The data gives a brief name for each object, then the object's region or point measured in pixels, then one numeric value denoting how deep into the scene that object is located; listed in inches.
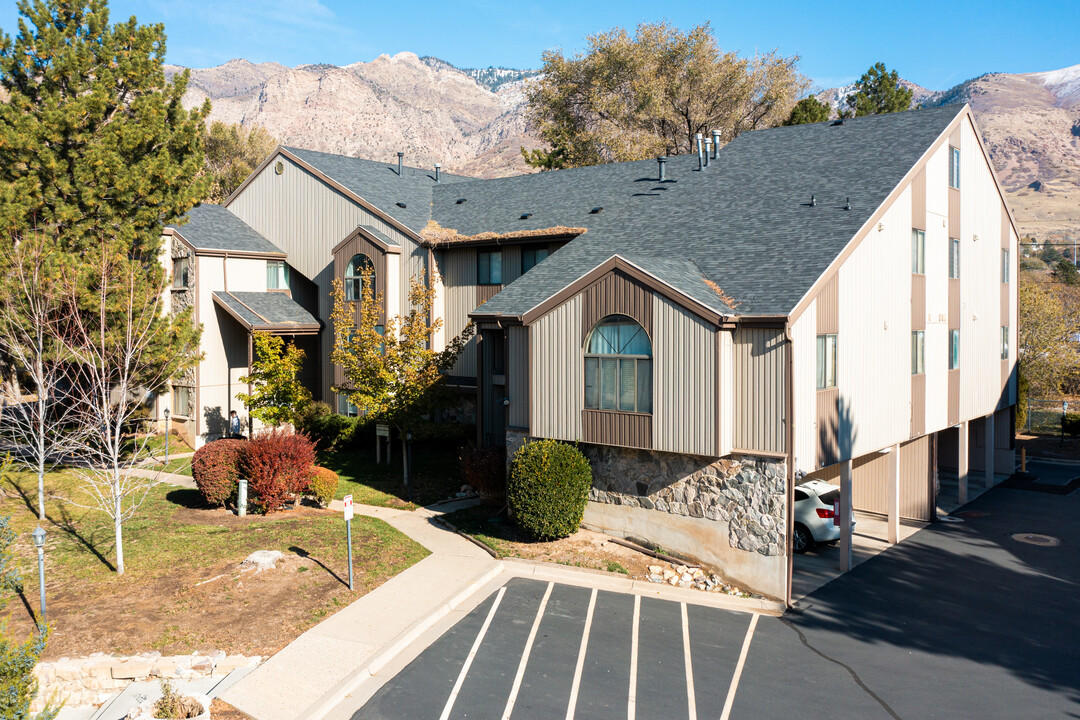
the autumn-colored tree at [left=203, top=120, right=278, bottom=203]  2165.4
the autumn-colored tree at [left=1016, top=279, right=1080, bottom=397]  1364.4
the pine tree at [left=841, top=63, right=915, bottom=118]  1818.4
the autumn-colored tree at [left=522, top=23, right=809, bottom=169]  1833.2
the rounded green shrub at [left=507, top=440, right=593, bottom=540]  665.6
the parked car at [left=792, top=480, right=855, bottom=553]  722.8
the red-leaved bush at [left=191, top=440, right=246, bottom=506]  757.3
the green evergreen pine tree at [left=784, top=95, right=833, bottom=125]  1684.3
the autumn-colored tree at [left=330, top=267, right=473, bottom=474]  879.7
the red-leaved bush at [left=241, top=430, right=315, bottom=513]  744.3
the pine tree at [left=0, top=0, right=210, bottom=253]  780.0
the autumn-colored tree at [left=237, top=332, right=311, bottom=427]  1001.5
